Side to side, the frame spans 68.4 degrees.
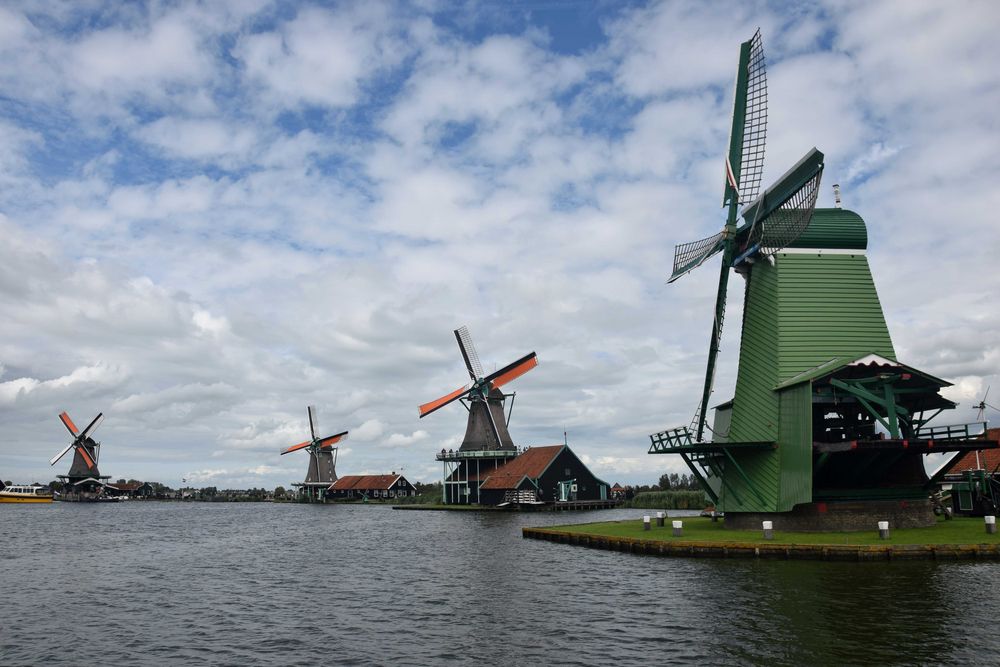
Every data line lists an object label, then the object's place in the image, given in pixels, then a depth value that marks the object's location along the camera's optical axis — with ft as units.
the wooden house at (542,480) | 239.91
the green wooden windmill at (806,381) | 94.32
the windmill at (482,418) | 256.32
